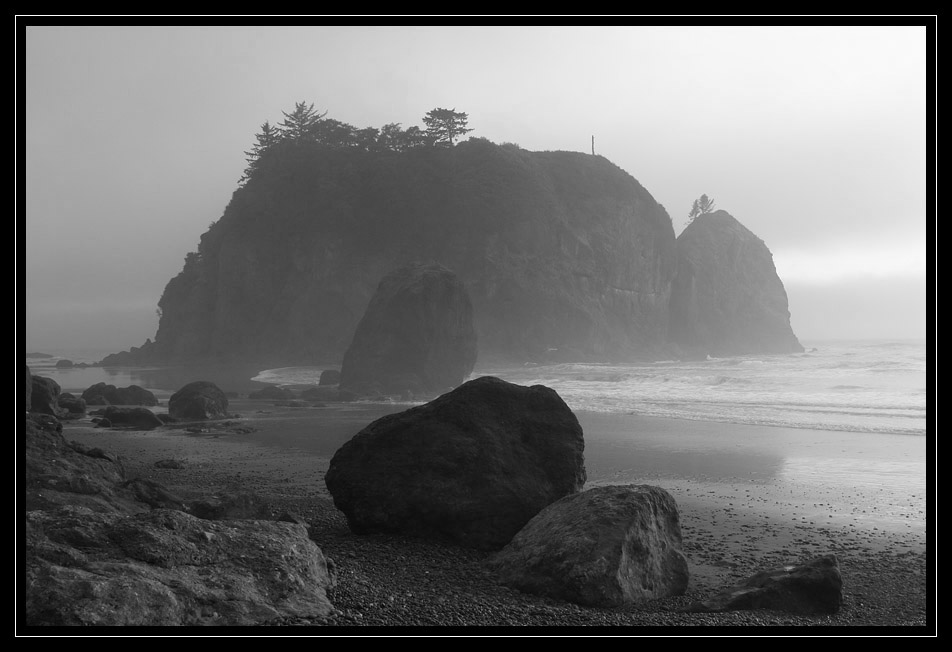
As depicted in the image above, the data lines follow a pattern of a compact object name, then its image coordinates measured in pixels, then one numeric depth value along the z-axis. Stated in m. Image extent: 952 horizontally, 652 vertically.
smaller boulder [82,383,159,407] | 24.81
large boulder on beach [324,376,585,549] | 7.18
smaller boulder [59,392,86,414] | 21.31
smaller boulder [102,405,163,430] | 18.28
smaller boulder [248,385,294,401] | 27.72
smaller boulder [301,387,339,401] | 26.98
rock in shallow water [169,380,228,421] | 20.11
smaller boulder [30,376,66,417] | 17.39
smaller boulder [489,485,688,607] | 5.36
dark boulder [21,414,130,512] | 6.85
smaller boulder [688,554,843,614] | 5.36
